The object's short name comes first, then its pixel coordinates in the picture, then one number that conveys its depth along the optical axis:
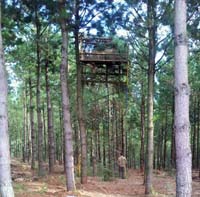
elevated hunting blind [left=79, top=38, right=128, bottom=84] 16.89
